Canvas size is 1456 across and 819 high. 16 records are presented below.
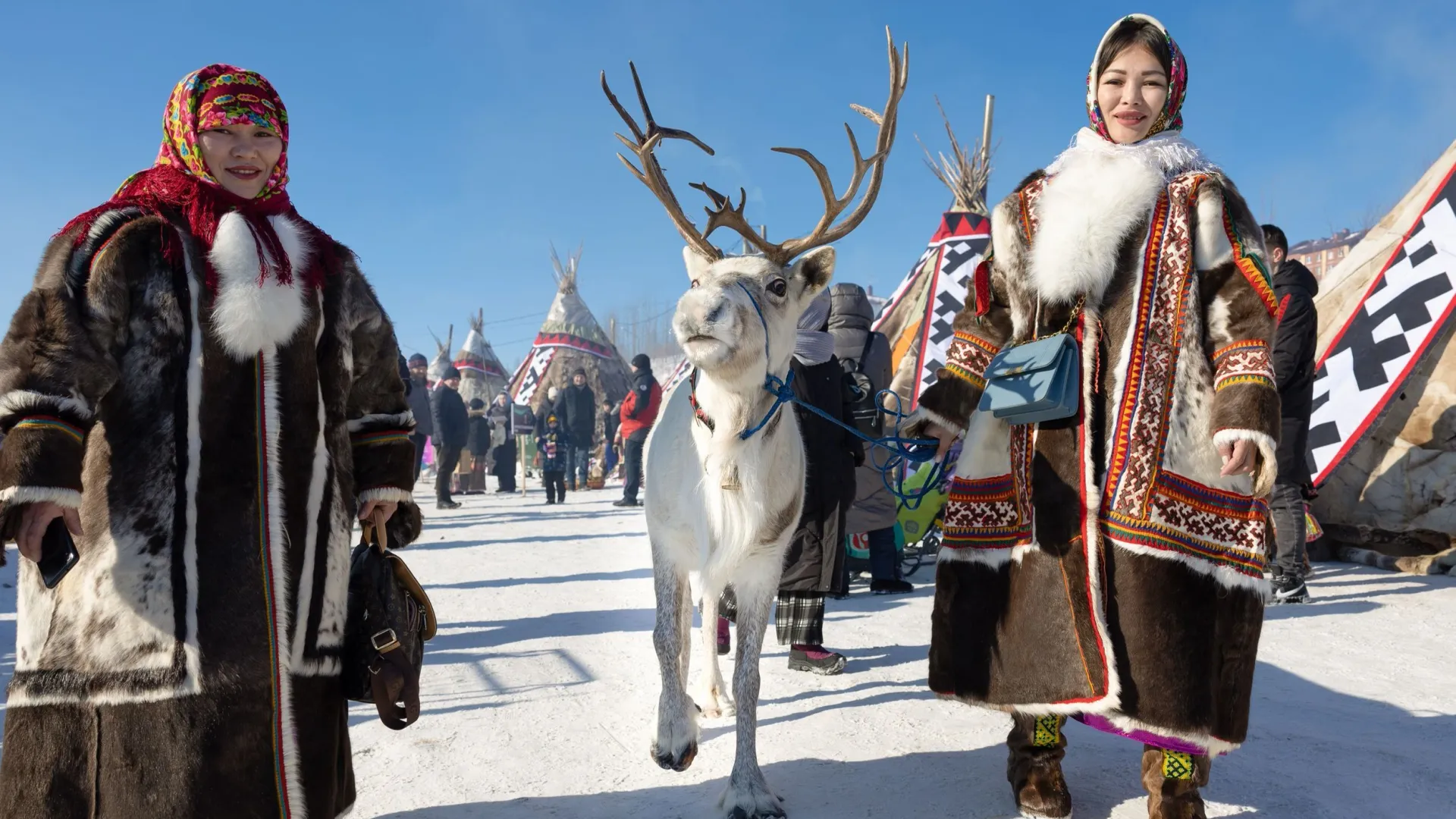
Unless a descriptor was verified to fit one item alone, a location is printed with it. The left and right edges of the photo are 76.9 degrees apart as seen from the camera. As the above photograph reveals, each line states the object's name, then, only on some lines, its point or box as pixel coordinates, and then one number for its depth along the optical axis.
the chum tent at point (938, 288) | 10.86
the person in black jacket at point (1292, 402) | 5.76
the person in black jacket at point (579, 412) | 14.62
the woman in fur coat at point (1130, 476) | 2.35
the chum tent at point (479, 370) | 28.36
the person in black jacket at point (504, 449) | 18.72
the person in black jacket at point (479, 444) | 17.39
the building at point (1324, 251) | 33.16
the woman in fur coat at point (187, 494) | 1.80
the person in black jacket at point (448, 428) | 13.74
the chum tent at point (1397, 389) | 6.96
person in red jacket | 12.91
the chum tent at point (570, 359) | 26.06
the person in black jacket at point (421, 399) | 12.01
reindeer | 2.84
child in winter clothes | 14.81
